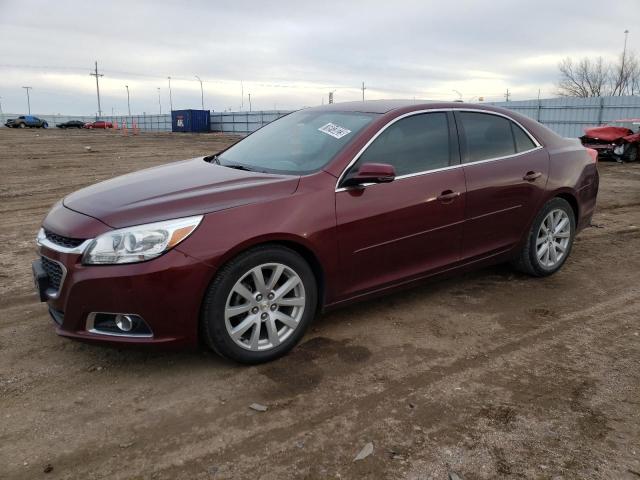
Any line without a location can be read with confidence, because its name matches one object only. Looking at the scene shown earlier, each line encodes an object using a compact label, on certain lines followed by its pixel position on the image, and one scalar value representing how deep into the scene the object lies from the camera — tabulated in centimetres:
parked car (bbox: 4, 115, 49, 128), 5728
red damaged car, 1647
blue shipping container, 5416
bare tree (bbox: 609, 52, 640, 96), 5319
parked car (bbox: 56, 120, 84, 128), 6531
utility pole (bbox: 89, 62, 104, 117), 9349
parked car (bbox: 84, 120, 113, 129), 6662
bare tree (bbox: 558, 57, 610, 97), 5664
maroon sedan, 306
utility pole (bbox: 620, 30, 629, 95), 5219
